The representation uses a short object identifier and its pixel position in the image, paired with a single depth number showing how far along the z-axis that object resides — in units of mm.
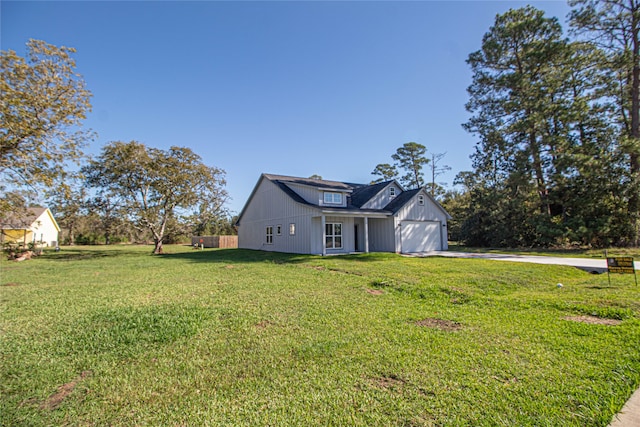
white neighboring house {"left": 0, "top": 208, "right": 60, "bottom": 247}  32622
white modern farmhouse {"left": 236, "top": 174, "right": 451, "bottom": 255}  16688
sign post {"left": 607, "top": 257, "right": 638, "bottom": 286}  6816
